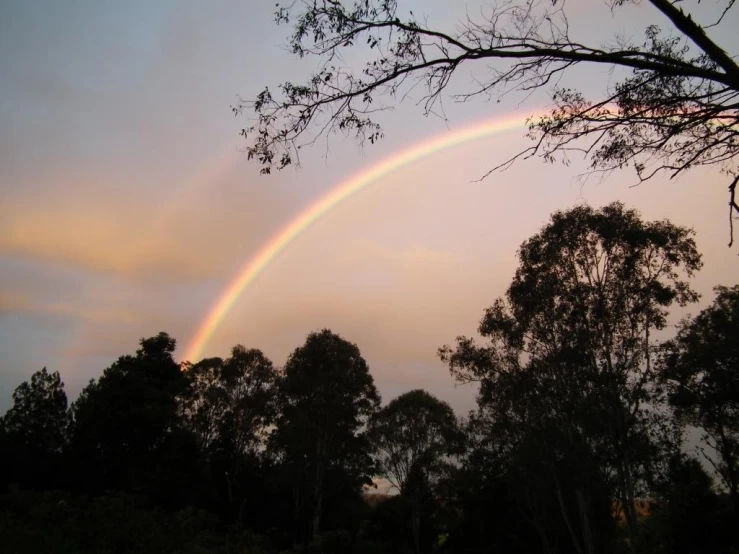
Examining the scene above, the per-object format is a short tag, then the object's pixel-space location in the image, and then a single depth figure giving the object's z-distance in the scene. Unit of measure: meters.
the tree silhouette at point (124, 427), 31.20
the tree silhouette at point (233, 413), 36.31
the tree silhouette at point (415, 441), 36.69
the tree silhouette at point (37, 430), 29.91
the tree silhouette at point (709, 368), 18.91
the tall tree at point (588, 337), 17.75
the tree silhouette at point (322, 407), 32.09
